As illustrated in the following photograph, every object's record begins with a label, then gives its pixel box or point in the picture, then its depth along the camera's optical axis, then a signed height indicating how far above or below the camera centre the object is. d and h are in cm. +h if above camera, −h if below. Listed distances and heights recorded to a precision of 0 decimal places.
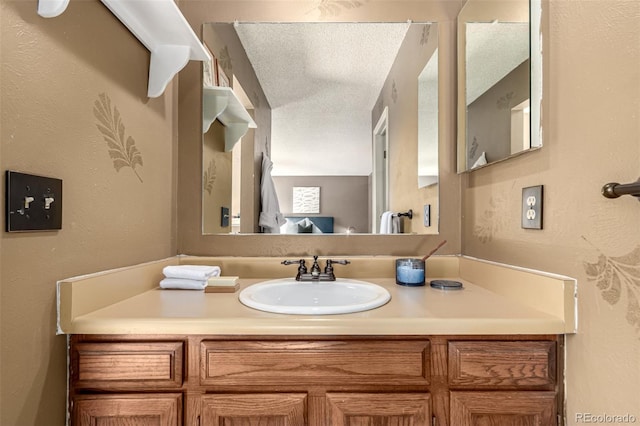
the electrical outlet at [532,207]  91 +2
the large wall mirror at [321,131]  138 +36
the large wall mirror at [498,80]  93 +45
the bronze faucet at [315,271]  122 -22
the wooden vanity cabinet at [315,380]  79 -41
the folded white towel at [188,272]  112 -21
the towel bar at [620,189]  59 +5
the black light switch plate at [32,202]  64 +2
